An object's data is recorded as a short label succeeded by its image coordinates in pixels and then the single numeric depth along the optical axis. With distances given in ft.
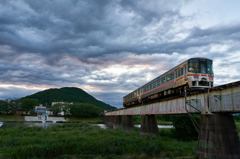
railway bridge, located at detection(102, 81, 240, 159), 39.52
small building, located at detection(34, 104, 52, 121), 316.19
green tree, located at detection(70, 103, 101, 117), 369.20
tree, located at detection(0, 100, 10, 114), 334.03
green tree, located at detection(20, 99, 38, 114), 370.32
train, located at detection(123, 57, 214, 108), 58.29
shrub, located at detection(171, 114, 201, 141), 96.48
